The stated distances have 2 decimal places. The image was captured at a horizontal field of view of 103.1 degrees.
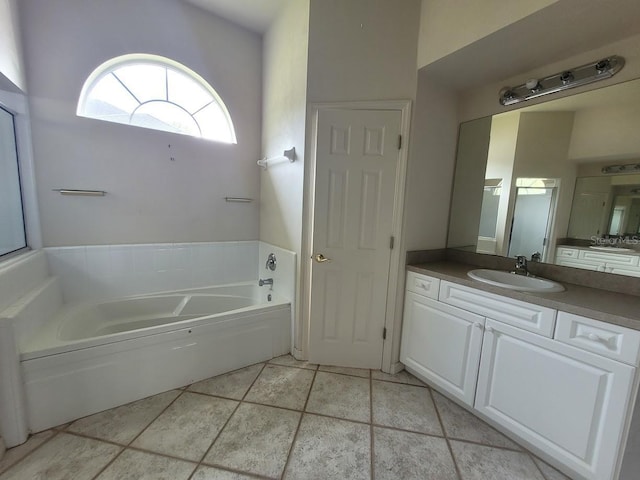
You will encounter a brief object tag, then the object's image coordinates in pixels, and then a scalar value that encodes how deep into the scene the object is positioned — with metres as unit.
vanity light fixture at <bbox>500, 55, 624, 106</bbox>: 1.35
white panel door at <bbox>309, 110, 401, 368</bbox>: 1.84
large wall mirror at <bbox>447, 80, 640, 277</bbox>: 1.40
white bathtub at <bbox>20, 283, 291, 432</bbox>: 1.38
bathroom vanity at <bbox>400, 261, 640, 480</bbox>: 1.07
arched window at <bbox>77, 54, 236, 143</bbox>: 2.11
